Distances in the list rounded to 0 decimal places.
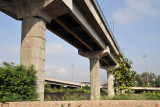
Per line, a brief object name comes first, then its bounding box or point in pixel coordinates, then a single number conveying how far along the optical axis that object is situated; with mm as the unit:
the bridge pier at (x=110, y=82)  47925
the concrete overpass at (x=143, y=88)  87375
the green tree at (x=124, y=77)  19312
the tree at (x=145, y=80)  145275
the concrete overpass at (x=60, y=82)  55853
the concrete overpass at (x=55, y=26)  13838
